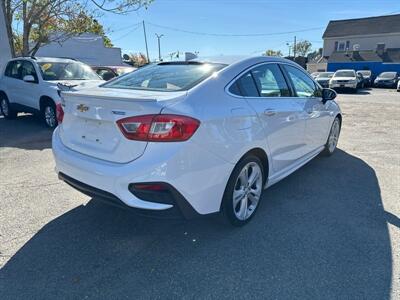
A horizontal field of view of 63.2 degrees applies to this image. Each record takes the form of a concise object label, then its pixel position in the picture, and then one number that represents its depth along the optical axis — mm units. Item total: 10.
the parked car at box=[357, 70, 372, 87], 28731
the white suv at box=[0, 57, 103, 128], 7734
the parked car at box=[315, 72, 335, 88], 24650
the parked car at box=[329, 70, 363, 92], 22250
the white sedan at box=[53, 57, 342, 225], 2465
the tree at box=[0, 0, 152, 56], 13992
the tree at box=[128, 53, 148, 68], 56438
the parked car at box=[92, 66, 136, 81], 11103
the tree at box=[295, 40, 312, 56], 86188
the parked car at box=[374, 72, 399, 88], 28422
